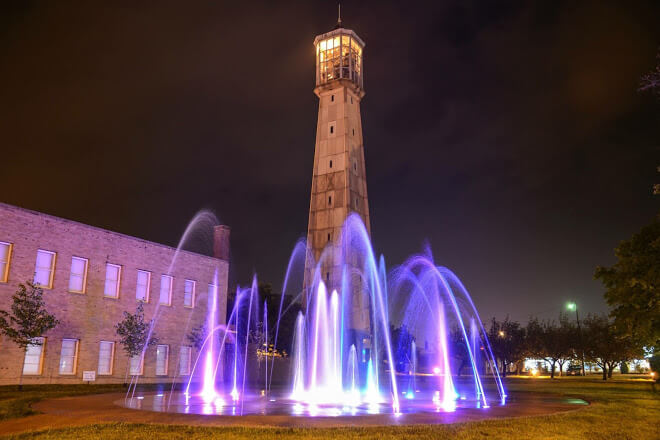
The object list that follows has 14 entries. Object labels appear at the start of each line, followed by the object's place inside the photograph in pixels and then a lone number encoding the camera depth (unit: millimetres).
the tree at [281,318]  51031
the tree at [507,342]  64375
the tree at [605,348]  52969
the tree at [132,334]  31422
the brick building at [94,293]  28109
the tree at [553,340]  61844
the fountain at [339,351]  18281
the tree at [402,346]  82119
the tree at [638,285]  18922
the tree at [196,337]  37616
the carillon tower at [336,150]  52844
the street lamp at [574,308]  58662
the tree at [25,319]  25844
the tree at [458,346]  64637
